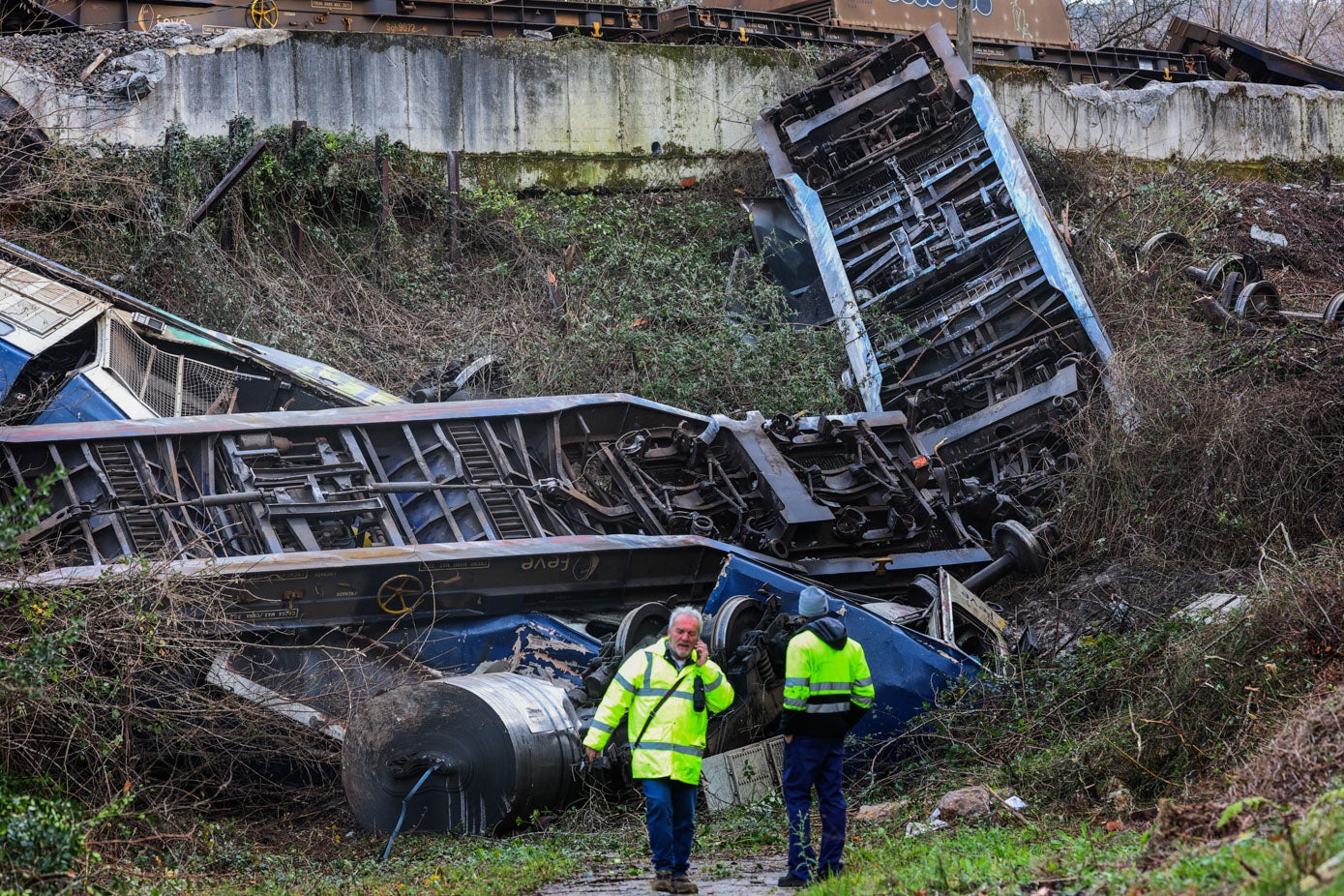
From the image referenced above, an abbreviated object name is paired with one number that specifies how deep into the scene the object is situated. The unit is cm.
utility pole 3406
